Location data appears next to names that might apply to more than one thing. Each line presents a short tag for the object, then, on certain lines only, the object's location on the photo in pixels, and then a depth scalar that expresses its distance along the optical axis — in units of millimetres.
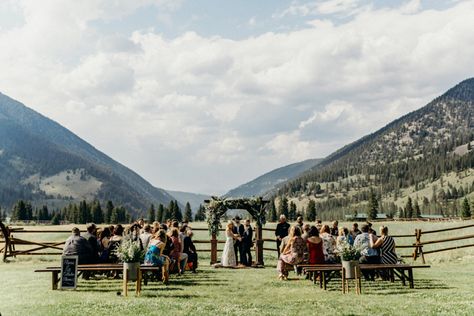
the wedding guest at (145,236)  18531
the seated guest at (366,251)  17633
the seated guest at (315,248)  17766
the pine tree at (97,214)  148125
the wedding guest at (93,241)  17375
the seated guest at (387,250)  17641
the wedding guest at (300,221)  23397
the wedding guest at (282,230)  24281
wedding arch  27062
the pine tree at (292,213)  180200
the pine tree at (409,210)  182750
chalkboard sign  14523
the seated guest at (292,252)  18328
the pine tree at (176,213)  136125
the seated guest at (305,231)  19853
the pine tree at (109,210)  147500
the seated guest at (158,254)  16438
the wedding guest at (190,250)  21406
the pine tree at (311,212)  151000
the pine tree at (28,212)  155112
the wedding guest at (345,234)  19716
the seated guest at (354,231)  20386
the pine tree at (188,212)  148250
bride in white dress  24209
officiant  24667
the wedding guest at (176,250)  19366
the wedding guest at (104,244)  19125
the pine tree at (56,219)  155612
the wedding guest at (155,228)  20109
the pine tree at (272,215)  167550
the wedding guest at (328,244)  18888
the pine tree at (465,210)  142250
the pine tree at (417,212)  183625
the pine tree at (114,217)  144212
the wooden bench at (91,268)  15008
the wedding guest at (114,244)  19266
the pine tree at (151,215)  148375
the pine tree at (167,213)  138938
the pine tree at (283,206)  166025
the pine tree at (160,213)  138975
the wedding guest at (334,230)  22792
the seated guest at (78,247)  16891
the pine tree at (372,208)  165500
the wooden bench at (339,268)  15461
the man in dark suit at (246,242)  24797
